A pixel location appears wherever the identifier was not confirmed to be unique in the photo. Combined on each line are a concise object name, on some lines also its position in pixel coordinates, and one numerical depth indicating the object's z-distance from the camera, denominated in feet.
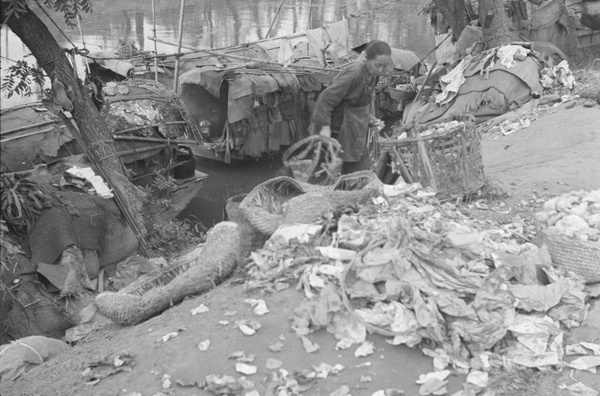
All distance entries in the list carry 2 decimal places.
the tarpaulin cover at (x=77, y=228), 20.24
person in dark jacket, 17.25
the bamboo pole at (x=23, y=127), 22.86
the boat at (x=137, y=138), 23.63
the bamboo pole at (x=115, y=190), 23.72
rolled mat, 12.94
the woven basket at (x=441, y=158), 16.07
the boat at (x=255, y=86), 36.14
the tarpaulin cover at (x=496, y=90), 31.17
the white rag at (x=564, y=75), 32.65
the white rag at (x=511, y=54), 31.83
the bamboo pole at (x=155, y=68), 37.12
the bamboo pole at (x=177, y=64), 36.09
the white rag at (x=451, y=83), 32.30
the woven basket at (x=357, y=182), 15.20
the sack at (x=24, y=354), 12.90
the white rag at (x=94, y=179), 23.16
